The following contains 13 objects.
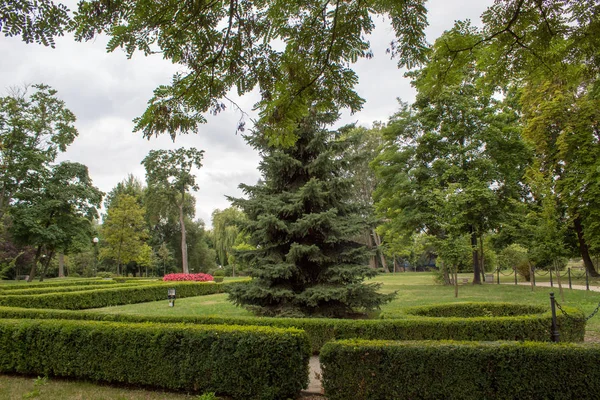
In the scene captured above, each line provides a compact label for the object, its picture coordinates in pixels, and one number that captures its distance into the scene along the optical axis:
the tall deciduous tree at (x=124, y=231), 32.72
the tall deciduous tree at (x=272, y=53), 3.37
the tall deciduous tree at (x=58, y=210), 24.14
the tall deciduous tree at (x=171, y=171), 32.88
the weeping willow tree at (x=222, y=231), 40.88
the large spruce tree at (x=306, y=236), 8.90
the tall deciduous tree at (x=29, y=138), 23.05
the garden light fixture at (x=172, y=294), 14.67
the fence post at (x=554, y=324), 6.04
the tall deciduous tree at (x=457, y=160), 18.72
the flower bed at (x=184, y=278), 23.11
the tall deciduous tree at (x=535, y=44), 3.59
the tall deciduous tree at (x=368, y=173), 32.44
